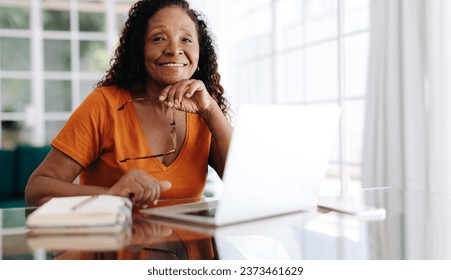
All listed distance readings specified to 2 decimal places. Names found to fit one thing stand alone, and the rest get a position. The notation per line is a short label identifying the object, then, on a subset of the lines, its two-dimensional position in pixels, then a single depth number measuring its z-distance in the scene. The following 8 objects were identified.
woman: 1.66
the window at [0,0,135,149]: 4.91
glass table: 0.85
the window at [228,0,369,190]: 4.19
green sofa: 4.43
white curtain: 2.82
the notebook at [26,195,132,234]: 0.96
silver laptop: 1.00
